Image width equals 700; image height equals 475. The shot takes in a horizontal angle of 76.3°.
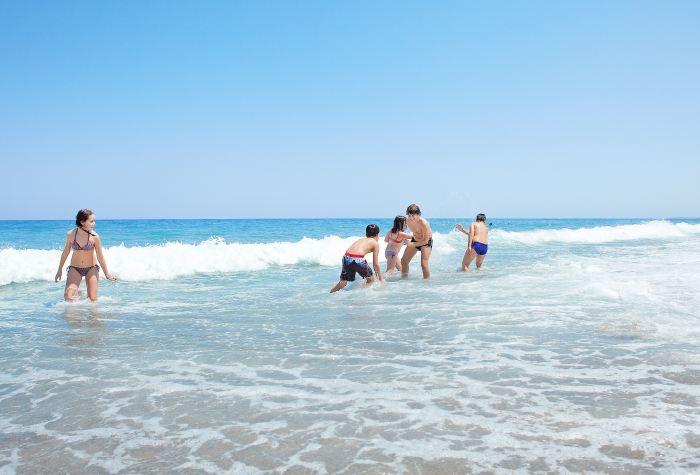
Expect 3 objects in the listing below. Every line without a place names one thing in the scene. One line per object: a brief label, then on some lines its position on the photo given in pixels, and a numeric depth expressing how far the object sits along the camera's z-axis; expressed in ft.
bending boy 28.60
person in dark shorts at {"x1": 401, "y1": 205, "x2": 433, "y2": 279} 33.76
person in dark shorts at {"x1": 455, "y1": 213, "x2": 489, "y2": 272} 38.75
